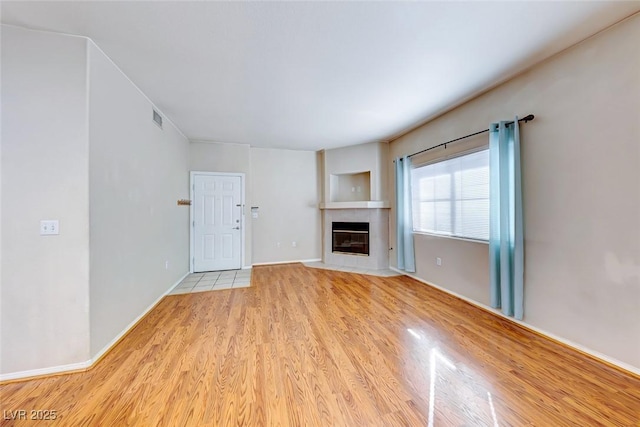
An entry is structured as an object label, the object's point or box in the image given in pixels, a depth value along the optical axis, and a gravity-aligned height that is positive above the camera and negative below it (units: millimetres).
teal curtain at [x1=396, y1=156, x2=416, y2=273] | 4164 -37
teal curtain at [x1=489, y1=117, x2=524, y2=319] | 2406 -74
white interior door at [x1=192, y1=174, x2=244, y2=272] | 4695 -106
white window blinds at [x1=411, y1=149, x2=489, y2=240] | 2943 +253
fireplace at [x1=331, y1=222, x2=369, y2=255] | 4983 -471
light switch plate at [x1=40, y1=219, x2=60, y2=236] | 1769 -66
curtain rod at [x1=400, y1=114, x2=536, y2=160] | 2346 +971
